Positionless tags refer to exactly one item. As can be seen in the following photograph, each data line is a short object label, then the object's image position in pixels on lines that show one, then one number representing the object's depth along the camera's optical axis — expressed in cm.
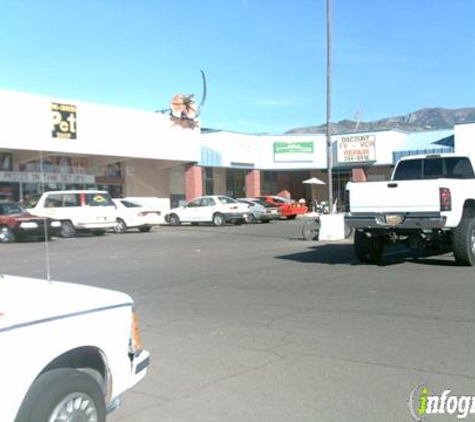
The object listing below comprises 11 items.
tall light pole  2123
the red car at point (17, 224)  2247
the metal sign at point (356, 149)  4284
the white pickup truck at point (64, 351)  321
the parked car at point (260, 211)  3231
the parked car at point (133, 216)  2738
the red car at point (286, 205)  3500
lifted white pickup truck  1167
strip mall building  2947
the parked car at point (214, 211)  3083
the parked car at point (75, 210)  2456
